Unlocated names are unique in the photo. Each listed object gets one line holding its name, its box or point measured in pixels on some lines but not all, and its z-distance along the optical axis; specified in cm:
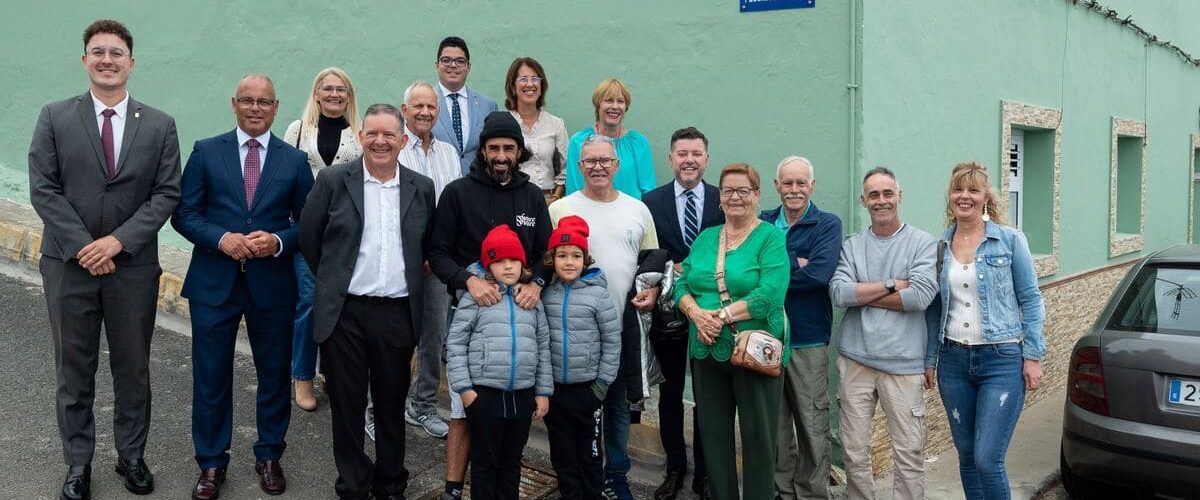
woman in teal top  516
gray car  429
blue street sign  532
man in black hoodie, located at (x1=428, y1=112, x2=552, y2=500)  430
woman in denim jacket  412
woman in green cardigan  413
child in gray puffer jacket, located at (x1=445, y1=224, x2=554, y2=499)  404
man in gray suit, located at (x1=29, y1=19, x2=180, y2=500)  412
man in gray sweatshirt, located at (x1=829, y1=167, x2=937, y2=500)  435
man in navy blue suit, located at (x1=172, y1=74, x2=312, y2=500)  439
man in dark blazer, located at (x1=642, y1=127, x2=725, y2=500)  482
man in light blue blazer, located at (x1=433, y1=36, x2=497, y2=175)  559
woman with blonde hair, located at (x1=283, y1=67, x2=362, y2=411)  514
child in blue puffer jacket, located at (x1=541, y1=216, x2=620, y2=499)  418
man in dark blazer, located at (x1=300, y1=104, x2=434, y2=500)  421
